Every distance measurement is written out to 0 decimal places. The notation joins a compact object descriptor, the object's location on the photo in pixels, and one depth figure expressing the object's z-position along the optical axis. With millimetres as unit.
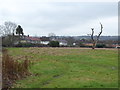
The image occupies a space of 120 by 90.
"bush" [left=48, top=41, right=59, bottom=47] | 51622
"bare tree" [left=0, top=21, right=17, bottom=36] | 58619
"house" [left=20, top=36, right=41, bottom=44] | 89238
